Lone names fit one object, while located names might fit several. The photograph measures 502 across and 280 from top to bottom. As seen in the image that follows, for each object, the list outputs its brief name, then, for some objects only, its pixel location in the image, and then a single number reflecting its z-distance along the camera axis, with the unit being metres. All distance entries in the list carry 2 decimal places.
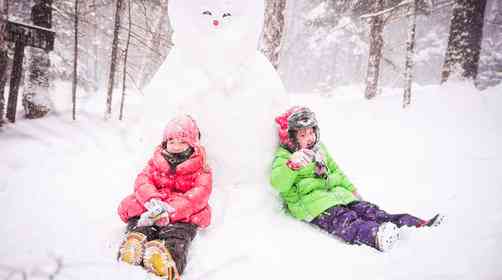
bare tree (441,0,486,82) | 6.11
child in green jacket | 2.65
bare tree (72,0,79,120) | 5.98
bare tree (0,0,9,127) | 4.46
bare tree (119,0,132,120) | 6.20
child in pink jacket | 2.15
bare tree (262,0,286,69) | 6.27
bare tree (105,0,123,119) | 6.39
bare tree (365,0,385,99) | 8.47
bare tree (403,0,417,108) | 6.59
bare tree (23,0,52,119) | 5.88
